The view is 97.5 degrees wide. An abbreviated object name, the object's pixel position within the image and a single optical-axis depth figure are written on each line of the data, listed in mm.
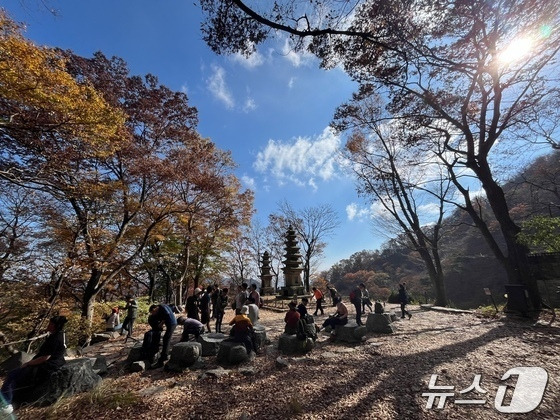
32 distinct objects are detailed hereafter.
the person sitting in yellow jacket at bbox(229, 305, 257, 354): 6066
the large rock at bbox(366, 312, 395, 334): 7953
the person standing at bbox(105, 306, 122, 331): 10348
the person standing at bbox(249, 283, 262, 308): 9477
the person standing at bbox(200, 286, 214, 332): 8305
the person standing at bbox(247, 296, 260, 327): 8453
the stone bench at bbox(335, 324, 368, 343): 7109
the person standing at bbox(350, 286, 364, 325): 8742
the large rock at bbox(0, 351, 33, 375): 5613
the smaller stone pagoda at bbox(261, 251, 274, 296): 24766
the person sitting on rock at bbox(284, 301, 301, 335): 6922
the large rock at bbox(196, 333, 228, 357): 6344
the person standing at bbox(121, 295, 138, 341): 9264
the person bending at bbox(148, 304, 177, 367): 5723
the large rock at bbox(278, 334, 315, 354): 6352
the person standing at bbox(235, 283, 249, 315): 8992
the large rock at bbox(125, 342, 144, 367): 5801
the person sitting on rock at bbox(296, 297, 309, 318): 7713
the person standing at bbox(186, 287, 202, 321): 7684
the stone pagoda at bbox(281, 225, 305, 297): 20500
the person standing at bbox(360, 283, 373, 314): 10434
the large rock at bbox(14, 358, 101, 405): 3961
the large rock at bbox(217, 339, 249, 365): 5680
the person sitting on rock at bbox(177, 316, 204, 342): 6586
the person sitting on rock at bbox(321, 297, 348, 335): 7633
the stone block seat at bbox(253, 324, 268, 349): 6944
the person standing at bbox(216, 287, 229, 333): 8899
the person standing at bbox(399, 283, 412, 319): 10398
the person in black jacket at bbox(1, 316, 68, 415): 4102
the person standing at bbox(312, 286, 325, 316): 12172
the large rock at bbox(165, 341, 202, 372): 5348
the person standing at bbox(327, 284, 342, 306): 12175
